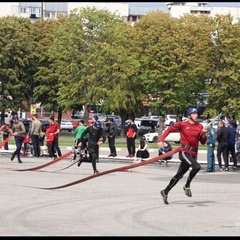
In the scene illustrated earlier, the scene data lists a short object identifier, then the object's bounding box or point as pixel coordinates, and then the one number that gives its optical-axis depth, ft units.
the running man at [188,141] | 49.67
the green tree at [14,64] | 225.15
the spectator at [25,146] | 108.00
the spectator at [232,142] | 86.94
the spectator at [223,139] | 86.28
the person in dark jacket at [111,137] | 105.91
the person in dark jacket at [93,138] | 72.86
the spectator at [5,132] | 113.15
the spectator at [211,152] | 83.15
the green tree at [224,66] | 203.92
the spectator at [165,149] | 93.54
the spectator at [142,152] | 95.40
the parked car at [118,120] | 255.04
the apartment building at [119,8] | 383.86
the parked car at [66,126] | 258.78
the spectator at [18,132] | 89.45
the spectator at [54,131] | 100.78
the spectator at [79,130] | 95.30
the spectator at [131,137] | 102.99
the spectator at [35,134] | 105.09
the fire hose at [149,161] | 50.73
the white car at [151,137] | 189.37
